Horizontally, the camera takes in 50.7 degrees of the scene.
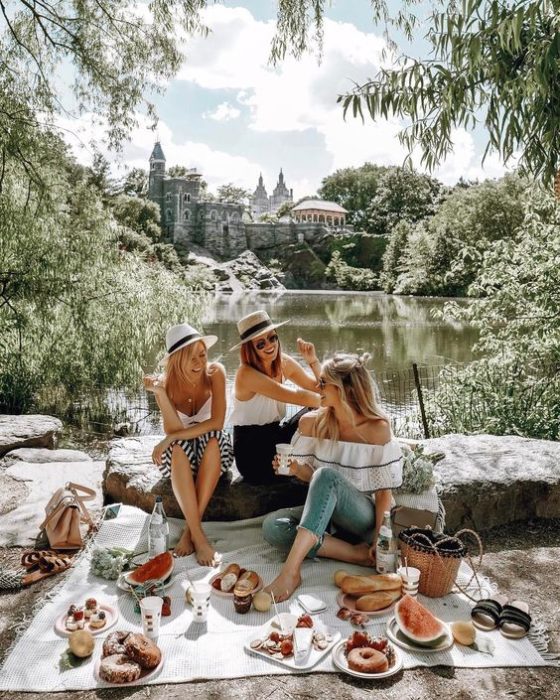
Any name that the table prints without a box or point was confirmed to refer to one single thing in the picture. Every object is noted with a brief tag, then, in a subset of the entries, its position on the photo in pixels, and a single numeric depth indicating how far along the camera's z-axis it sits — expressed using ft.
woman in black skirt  11.30
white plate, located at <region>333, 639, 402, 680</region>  7.26
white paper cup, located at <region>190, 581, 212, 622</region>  8.46
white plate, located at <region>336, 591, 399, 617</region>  8.62
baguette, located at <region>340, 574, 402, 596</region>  8.84
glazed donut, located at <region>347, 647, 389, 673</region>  7.32
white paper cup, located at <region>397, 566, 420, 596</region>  8.84
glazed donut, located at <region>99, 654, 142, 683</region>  7.13
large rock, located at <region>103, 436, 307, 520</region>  12.09
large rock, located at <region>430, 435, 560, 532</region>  11.89
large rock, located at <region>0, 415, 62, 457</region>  18.13
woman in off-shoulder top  9.81
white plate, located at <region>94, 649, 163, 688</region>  7.14
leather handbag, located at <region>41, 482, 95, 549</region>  10.96
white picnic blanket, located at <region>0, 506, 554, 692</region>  7.43
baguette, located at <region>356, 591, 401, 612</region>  8.63
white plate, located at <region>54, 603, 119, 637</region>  8.18
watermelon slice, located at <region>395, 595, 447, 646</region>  7.83
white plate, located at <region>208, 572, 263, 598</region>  9.18
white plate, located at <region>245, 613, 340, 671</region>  7.54
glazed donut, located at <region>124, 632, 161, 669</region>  7.39
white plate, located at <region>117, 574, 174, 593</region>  9.30
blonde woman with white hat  10.65
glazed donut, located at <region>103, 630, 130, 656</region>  7.48
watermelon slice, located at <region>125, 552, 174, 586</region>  9.34
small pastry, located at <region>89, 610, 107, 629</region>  8.25
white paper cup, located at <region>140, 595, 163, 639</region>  7.98
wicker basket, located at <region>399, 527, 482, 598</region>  8.96
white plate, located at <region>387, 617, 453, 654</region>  7.80
